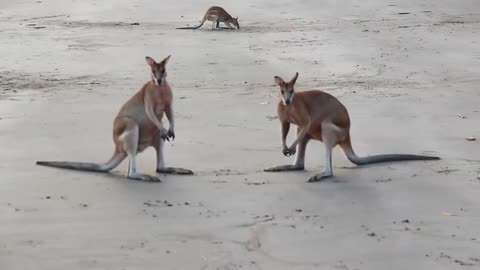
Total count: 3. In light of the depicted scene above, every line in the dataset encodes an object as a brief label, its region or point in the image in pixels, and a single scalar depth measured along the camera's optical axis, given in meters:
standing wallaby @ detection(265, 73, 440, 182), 13.06
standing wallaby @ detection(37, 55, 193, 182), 13.04
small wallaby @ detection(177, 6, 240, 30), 29.92
